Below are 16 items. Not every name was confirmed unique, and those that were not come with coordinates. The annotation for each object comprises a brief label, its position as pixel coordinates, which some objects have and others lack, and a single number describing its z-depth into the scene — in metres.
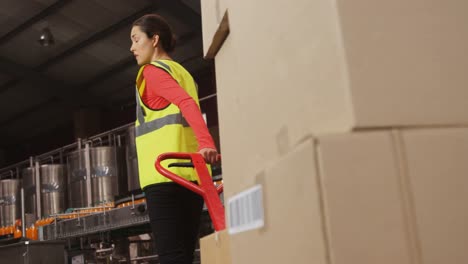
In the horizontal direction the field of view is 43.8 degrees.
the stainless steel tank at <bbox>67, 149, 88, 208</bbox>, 7.26
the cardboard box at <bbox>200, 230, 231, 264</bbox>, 1.18
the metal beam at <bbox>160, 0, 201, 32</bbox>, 6.63
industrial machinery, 4.94
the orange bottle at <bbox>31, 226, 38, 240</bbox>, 6.16
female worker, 1.72
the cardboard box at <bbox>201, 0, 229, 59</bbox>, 1.03
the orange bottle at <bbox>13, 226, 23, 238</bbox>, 6.51
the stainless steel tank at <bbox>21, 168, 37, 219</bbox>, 8.03
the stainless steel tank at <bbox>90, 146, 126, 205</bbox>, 7.05
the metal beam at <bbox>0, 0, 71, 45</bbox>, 6.82
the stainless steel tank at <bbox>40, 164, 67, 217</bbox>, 7.84
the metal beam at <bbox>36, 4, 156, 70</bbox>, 6.88
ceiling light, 7.13
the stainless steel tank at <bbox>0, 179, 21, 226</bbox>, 8.57
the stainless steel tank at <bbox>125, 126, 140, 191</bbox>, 6.78
